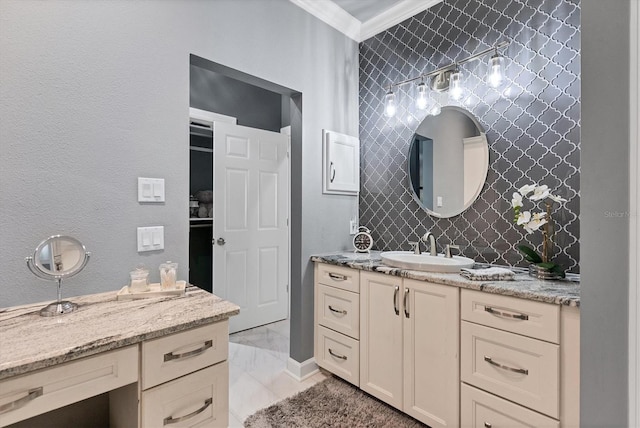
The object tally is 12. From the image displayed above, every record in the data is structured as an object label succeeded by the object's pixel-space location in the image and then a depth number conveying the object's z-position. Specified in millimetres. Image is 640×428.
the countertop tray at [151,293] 1360
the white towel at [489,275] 1595
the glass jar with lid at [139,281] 1420
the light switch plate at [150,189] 1537
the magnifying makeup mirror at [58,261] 1199
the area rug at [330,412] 1808
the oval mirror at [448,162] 2111
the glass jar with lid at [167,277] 1476
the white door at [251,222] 2955
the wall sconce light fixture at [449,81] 1854
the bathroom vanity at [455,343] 1324
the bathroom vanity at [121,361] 888
